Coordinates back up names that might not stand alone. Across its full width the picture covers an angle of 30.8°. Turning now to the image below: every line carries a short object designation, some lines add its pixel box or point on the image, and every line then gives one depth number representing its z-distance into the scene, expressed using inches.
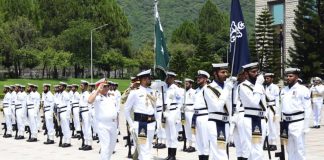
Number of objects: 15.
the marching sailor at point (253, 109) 421.1
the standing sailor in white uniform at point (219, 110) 406.3
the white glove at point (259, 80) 424.5
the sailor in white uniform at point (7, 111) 873.5
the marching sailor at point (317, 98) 908.0
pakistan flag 522.9
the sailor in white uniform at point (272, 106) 592.1
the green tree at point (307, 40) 2068.2
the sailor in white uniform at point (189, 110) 592.0
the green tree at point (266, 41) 2226.9
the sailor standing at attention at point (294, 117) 434.6
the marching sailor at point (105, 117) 460.8
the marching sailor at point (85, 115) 681.9
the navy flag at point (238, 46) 426.9
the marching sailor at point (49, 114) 746.8
